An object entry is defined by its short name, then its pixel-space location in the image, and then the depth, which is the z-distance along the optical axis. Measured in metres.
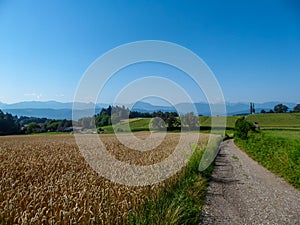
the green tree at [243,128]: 34.19
